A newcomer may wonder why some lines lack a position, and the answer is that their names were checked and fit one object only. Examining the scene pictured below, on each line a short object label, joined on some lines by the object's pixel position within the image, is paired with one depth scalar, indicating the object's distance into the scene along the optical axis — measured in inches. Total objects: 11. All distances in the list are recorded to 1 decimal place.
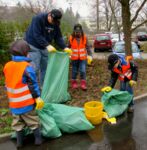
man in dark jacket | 120.9
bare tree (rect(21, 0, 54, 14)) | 664.6
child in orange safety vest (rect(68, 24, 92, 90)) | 148.5
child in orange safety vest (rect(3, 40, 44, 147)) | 85.6
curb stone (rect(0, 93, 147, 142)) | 98.5
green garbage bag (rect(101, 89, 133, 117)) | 114.5
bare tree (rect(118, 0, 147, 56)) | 229.1
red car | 549.8
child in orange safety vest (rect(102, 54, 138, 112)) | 112.5
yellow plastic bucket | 105.6
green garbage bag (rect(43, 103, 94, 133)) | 99.0
